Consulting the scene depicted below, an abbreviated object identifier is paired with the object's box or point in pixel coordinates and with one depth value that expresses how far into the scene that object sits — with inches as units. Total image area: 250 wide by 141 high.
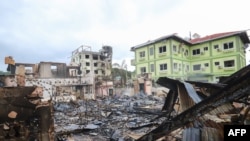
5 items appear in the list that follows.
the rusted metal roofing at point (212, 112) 91.7
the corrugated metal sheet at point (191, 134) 149.4
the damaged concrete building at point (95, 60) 1818.4
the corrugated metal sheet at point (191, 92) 139.0
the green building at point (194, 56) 1094.4
